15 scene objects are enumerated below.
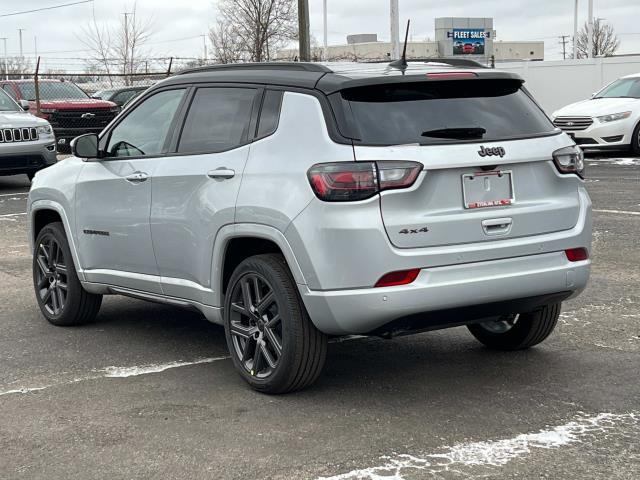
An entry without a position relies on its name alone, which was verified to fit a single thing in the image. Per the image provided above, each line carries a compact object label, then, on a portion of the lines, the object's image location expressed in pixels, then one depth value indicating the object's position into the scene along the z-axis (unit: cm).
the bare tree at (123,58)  5347
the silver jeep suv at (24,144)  1584
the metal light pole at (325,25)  5599
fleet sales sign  7569
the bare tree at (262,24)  4506
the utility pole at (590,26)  5072
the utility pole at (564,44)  10461
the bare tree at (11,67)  5888
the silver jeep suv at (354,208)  469
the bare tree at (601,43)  8050
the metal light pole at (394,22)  2881
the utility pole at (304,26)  2553
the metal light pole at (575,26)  6769
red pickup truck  2136
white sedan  1955
